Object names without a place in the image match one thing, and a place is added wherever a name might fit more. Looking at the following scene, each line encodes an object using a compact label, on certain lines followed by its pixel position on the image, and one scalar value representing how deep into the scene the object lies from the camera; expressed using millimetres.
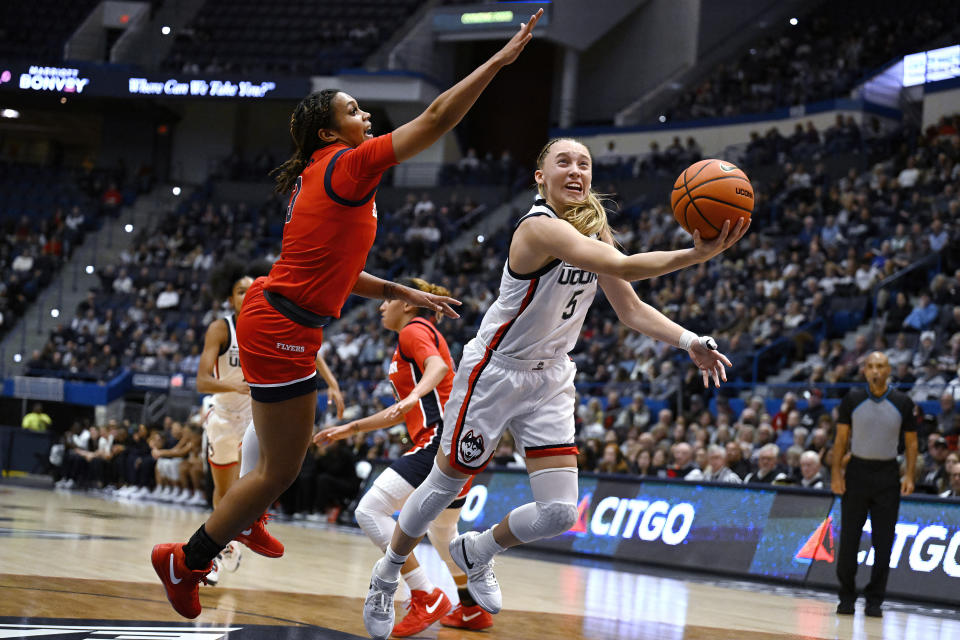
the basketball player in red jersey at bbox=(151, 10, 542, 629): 4473
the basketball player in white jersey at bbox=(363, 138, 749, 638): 5113
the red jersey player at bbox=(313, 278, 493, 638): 5934
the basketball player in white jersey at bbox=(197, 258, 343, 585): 7340
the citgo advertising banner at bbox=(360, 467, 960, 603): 9391
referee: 8516
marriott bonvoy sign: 30719
